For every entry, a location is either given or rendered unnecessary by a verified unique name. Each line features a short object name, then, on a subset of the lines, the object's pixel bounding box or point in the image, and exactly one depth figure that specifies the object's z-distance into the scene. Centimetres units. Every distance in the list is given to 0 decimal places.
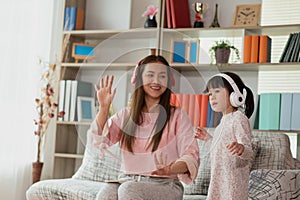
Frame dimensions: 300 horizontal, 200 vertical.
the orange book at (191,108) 272
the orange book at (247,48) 416
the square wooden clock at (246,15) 430
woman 258
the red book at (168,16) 443
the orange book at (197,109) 270
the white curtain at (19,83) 438
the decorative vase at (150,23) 450
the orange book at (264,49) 411
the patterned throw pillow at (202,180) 377
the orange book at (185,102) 270
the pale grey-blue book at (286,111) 397
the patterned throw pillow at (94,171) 406
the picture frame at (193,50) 292
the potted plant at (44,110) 453
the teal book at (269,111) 401
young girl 285
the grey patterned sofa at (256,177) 334
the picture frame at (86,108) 272
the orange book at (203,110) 276
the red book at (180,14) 443
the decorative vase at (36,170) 451
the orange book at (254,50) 415
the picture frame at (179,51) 268
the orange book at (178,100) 267
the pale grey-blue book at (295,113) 394
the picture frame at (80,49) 476
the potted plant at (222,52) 421
